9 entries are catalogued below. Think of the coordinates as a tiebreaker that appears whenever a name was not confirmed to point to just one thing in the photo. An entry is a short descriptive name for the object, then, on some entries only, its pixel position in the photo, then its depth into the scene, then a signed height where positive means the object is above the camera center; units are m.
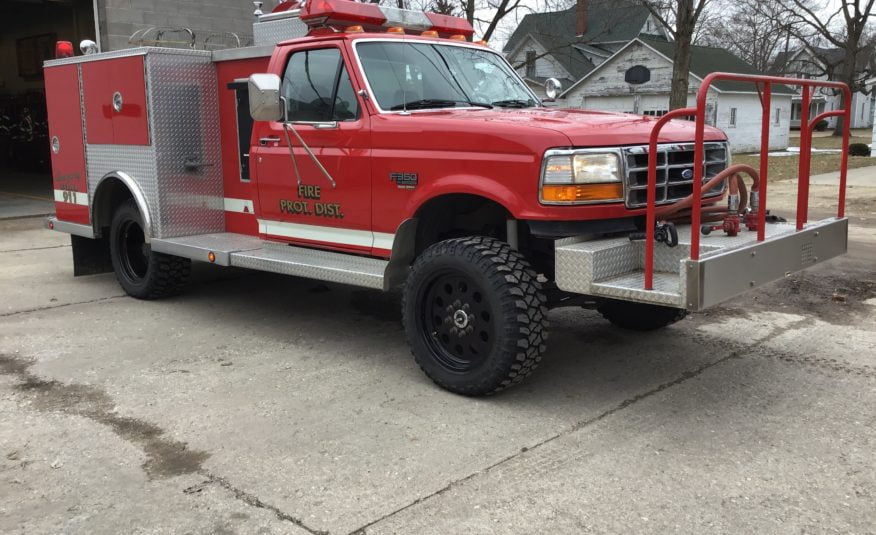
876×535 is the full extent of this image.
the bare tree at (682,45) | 17.44 +1.53
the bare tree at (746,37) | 57.00 +5.92
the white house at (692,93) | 34.16 +1.03
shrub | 29.81 -1.33
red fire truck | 4.35 -0.43
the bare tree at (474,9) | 18.19 +2.51
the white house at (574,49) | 41.50 +3.97
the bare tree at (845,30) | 41.34 +4.65
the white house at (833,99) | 67.10 +1.27
